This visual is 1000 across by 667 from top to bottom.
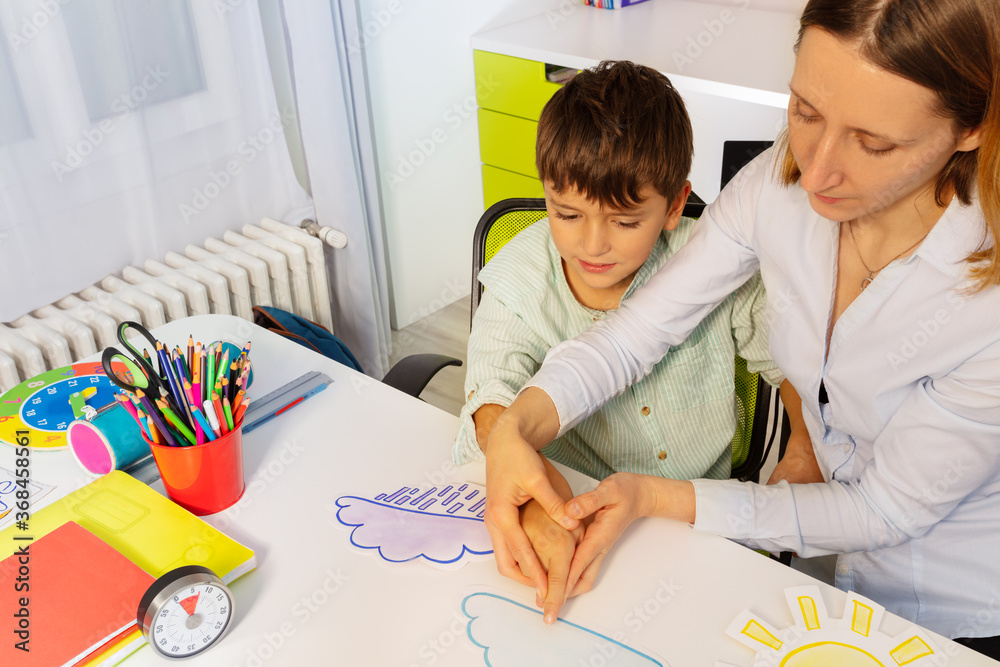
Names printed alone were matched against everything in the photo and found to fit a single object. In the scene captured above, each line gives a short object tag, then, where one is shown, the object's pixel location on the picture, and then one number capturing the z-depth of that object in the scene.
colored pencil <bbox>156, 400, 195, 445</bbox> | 0.88
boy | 1.08
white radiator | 1.64
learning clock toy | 1.07
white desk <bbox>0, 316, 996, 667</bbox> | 0.77
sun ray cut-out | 0.73
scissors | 0.86
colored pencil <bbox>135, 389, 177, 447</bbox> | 0.87
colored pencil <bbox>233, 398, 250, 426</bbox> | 0.93
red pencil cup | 0.90
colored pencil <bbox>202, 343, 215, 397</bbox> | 0.91
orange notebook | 0.76
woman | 0.76
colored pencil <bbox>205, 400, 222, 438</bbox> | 0.90
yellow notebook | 0.85
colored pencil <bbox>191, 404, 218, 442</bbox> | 0.89
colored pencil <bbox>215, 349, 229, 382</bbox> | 0.92
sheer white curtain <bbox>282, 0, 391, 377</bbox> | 2.04
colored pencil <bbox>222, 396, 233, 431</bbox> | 0.91
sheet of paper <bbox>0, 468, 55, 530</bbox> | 0.94
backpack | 1.90
